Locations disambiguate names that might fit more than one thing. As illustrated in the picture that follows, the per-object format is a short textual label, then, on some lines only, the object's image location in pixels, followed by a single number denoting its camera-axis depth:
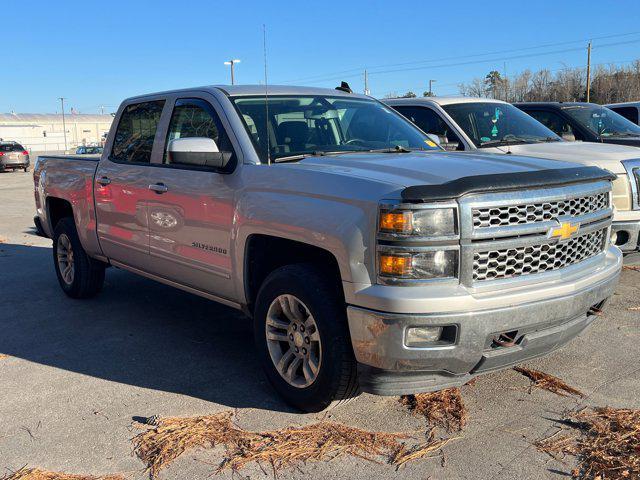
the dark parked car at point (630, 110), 13.01
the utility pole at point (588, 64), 38.83
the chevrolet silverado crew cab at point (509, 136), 6.19
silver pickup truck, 3.19
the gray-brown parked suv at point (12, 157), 33.09
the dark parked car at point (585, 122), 8.96
